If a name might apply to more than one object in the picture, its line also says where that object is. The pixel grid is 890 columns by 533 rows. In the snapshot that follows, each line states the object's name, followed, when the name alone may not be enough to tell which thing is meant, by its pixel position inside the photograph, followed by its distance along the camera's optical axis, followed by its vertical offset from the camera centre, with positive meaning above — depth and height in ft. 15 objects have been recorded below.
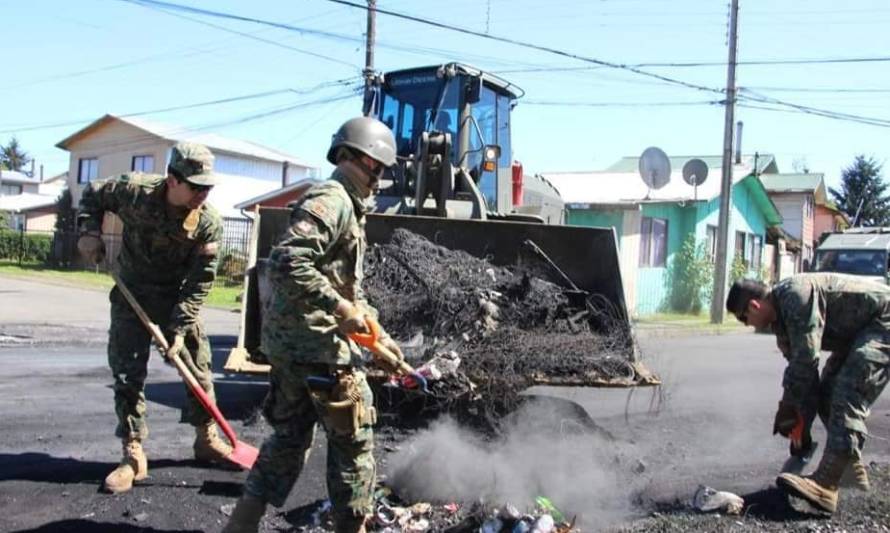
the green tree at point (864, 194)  162.61 +25.10
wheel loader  20.29 +3.06
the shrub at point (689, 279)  71.77 +2.31
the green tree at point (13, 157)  312.73 +41.99
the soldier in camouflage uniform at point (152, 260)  14.37 +0.22
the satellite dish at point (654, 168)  59.57 +10.02
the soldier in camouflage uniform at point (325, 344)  10.61 -0.88
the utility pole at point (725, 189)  57.72 +8.58
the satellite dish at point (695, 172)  62.34 +10.39
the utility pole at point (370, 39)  60.08 +18.42
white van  69.31 +5.37
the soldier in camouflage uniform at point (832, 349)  14.16 -0.70
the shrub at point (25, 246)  99.60 +2.17
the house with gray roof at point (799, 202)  124.47 +17.18
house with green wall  64.23 +7.36
